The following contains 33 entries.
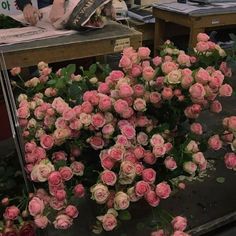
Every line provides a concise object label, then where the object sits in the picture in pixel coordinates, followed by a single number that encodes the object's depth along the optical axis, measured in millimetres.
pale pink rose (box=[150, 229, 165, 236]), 574
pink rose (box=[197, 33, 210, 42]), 667
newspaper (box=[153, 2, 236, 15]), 2004
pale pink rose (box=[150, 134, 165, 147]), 550
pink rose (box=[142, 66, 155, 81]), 600
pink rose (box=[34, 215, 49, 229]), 519
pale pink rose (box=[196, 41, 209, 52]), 651
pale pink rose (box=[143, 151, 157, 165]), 562
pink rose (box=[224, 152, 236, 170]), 604
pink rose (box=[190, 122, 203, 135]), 623
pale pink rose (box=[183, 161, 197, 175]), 565
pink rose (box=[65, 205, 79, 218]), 536
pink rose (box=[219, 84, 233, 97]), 583
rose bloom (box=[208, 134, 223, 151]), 607
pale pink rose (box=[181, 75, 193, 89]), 568
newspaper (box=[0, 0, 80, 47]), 1377
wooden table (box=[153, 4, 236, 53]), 1985
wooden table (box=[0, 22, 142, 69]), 1301
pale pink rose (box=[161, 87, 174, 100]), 578
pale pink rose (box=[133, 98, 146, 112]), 576
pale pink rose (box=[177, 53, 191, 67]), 634
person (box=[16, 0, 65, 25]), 1486
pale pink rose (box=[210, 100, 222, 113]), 629
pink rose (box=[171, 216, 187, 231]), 542
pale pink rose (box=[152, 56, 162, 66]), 662
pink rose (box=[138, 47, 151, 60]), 639
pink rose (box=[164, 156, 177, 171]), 558
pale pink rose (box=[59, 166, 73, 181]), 533
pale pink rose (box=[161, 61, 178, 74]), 596
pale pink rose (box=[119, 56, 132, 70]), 625
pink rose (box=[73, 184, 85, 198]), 556
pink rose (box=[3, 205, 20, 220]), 548
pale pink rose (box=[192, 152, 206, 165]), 570
